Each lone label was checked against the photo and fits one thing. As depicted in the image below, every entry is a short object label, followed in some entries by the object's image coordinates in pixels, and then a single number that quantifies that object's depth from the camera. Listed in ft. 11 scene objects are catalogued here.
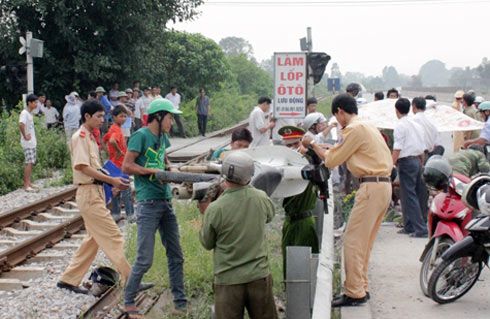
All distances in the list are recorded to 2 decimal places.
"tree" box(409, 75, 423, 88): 487.20
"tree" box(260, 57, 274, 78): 469.53
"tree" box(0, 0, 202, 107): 71.26
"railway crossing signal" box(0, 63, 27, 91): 50.29
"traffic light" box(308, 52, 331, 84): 40.83
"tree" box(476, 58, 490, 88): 311.27
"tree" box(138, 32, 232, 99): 99.35
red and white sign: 37.45
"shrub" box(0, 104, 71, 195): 45.39
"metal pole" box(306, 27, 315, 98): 49.33
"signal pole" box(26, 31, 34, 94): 50.96
